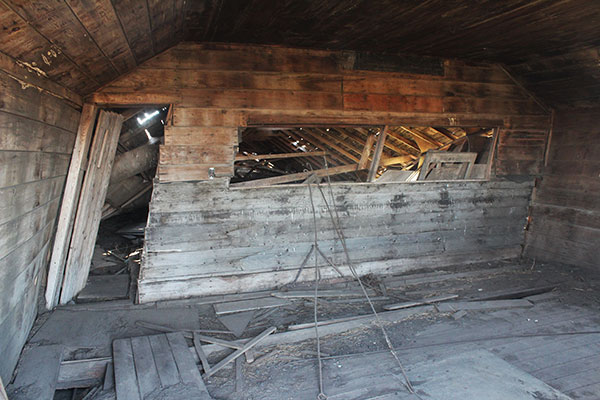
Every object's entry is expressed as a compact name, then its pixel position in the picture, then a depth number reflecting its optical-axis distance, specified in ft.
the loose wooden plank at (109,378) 8.36
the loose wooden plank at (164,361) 8.50
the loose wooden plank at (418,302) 12.44
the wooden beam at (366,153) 16.40
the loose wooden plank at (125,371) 7.97
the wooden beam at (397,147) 19.38
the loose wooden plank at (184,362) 8.48
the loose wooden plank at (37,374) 7.64
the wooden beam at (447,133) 18.01
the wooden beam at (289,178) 13.23
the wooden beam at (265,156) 13.43
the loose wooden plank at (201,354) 8.98
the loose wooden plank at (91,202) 11.60
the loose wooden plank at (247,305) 12.09
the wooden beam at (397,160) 19.48
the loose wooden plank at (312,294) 13.05
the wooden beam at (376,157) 14.61
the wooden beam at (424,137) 18.43
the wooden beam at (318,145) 22.30
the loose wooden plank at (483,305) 12.59
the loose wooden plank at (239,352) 9.02
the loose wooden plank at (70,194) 10.80
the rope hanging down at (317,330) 8.10
